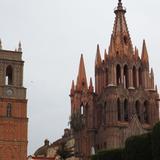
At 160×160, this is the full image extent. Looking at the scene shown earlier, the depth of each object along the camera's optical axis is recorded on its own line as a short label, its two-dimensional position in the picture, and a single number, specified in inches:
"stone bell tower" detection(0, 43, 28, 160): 2817.4
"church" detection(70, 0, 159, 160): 3117.6
